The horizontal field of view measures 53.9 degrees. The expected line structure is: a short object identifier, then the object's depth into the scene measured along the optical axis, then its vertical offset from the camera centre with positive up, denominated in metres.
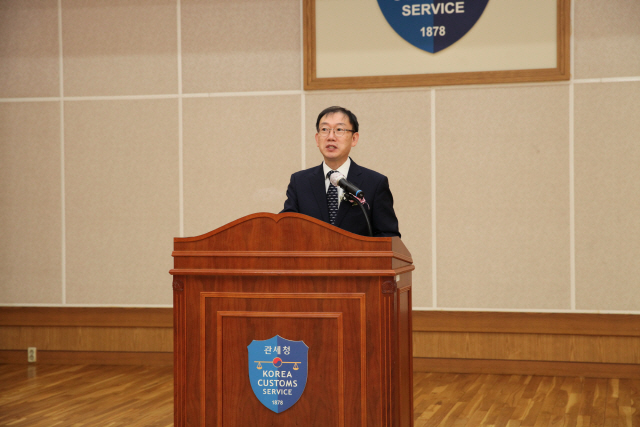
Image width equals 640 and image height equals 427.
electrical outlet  5.20 -1.23
